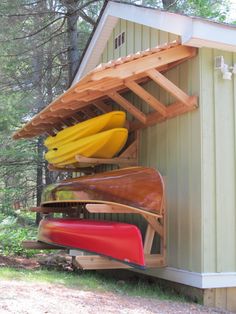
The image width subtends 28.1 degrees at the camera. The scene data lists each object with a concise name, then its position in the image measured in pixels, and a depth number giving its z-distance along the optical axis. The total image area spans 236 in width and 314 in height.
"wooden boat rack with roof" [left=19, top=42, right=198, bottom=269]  6.08
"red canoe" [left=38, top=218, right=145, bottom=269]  6.17
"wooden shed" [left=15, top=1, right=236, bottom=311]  6.14
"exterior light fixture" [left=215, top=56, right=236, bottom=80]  6.40
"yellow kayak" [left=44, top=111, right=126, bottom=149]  7.90
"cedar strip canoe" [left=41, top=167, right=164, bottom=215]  6.49
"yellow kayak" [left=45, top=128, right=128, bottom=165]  7.80
